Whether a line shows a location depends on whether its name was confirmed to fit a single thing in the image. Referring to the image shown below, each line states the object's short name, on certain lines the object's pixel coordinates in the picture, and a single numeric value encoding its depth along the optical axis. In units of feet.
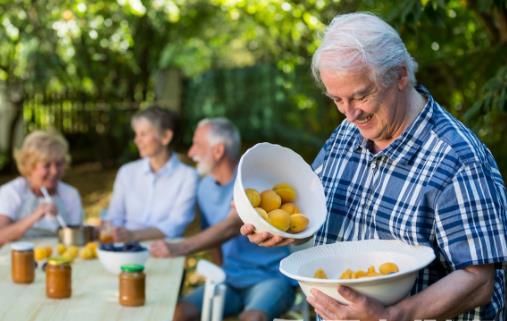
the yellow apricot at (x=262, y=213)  7.63
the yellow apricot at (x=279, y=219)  7.64
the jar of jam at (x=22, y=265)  11.09
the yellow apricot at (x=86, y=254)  12.77
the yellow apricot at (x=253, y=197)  7.80
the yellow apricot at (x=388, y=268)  6.94
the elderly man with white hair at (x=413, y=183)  6.87
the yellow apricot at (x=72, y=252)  12.76
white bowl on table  11.55
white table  9.75
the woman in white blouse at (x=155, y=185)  15.07
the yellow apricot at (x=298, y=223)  7.75
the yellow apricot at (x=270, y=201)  7.97
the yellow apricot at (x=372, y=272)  6.95
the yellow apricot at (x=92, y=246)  12.95
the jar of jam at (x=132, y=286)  10.02
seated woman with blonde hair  14.20
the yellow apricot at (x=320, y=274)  7.25
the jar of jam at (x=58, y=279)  10.30
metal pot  13.55
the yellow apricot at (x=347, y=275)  7.03
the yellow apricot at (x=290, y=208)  7.97
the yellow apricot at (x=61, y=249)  12.98
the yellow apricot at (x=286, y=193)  8.22
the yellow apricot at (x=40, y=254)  12.55
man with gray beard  13.29
